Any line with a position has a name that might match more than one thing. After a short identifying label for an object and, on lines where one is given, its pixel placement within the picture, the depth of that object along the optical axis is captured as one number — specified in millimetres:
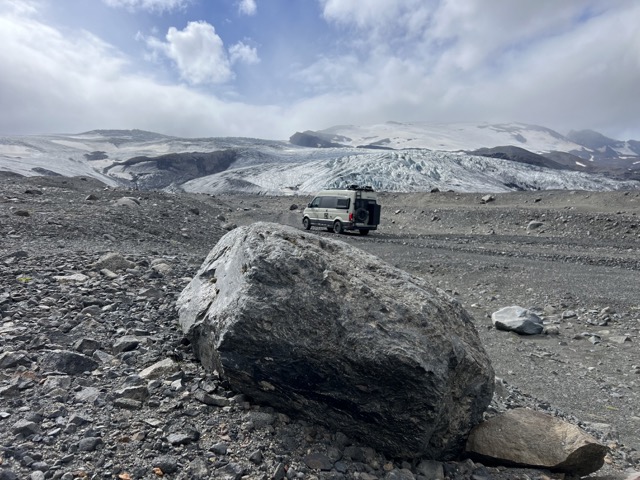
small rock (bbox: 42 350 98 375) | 3613
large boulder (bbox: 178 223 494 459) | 3102
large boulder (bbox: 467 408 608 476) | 3350
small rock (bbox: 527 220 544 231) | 21781
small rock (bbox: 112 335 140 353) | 4055
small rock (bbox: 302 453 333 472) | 2973
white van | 20781
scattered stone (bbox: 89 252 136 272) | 6640
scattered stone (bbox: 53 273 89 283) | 5762
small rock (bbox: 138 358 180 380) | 3646
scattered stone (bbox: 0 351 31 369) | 3551
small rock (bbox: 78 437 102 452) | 2791
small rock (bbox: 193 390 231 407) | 3371
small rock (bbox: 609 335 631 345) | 8011
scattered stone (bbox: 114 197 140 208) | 16656
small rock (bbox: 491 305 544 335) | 8328
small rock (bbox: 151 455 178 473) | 2738
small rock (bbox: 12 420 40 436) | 2838
